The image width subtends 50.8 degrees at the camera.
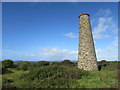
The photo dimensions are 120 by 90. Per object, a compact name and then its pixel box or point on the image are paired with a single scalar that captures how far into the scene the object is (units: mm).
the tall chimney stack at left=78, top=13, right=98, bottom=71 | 16188
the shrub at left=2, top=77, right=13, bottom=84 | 10056
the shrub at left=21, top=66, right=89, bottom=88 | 9666
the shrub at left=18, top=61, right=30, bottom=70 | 20375
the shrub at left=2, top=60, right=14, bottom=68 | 21792
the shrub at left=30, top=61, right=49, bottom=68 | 23416
